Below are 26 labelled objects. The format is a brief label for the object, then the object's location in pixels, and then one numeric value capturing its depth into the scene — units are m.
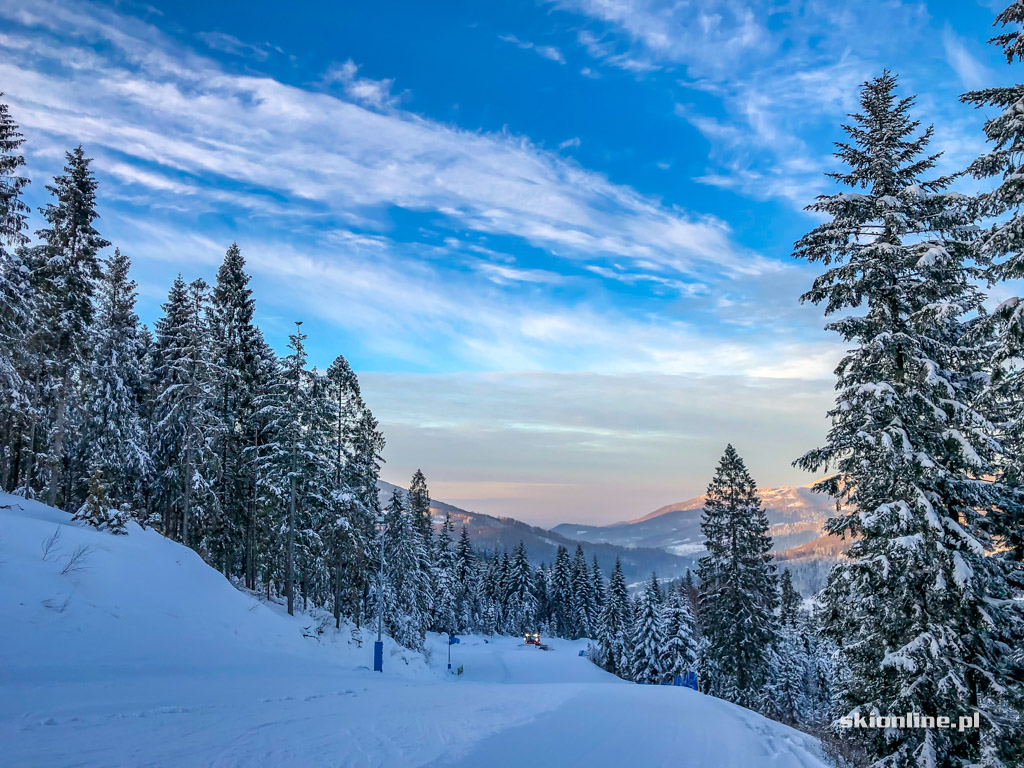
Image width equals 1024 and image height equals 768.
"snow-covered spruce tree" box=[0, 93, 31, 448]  20.53
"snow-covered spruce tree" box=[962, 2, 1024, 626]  9.51
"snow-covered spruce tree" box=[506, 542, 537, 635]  90.12
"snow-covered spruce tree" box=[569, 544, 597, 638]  93.00
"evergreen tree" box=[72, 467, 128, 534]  17.08
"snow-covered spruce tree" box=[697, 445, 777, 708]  31.50
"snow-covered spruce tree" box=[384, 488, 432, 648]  45.28
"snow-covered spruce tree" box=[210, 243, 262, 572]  29.20
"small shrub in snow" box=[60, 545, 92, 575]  12.61
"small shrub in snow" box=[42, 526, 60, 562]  12.84
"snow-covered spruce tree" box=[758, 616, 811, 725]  40.25
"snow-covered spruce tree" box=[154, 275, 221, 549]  27.97
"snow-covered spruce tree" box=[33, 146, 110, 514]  24.79
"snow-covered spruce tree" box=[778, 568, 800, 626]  57.06
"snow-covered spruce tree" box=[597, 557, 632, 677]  62.19
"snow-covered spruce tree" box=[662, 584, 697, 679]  43.91
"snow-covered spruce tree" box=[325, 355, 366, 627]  33.69
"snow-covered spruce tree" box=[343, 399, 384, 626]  34.72
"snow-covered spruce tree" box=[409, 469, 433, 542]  60.78
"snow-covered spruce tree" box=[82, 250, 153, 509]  30.08
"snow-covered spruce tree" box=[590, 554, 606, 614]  92.81
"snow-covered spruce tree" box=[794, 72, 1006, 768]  11.08
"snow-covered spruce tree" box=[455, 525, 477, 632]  80.50
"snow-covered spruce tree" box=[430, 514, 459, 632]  63.03
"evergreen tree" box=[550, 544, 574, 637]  95.56
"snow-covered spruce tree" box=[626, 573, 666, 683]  46.62
